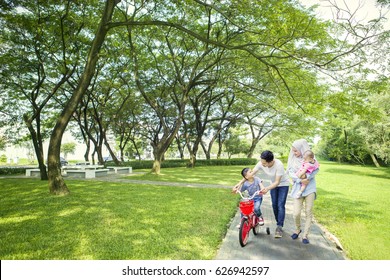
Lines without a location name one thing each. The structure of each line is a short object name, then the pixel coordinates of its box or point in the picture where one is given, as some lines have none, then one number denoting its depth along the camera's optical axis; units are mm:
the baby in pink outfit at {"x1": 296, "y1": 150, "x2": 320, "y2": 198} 4406
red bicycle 4336
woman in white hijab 4551
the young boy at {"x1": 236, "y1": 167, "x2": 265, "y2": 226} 4659
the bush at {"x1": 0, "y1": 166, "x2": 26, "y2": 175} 19525
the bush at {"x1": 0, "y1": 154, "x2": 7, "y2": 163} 38025
